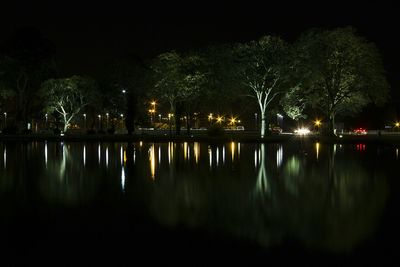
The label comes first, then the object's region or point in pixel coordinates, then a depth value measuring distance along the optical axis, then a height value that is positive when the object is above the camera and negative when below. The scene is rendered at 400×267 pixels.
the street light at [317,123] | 107.89 -0.19
